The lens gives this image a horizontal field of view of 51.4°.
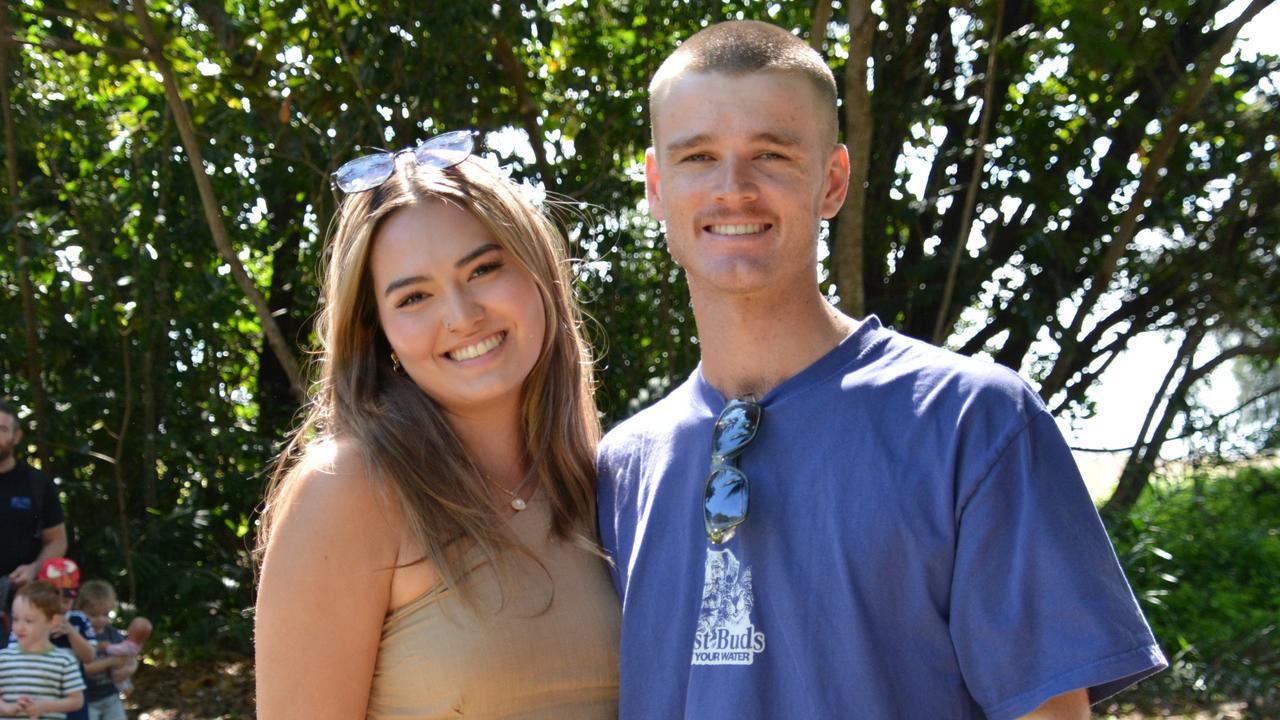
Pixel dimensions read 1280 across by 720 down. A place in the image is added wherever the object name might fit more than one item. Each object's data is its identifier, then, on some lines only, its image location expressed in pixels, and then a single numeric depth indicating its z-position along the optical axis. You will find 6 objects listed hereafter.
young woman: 2.46
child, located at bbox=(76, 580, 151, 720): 6.54
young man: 1.91
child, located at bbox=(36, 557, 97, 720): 6.34
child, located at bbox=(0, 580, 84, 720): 5.96
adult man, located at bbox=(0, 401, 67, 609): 6.82
